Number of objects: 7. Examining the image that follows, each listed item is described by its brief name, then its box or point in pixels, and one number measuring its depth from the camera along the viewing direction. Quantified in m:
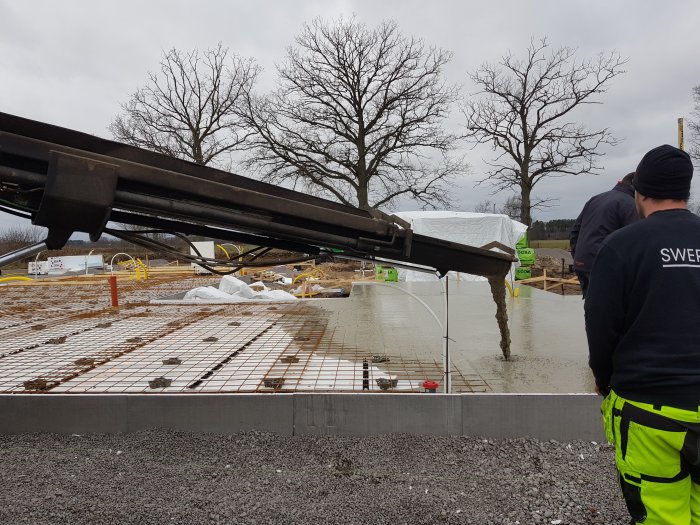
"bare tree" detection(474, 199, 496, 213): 44.99
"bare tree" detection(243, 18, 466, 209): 25.45
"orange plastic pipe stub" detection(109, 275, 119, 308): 8.45
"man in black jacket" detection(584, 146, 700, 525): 1.50
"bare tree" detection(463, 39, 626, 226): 25.66
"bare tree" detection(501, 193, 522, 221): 27.89
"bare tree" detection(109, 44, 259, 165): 28.05
